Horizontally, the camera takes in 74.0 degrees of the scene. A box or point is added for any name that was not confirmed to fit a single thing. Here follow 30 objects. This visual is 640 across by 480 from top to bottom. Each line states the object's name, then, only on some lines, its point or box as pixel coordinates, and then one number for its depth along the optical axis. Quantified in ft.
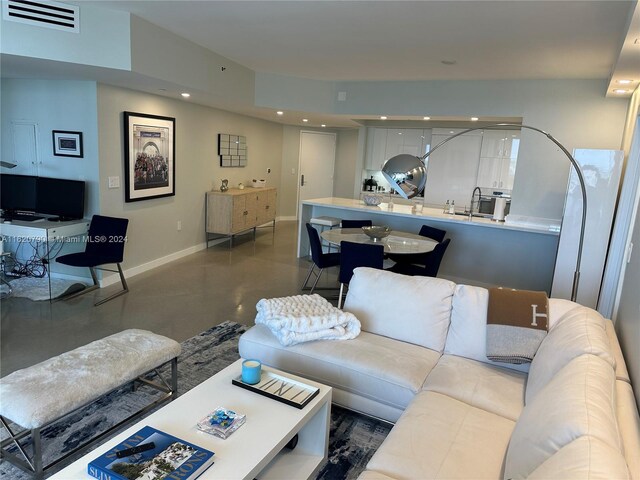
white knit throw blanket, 8.41
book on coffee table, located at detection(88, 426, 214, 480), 4.88
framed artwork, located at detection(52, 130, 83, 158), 14.84
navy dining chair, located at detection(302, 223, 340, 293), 14.89
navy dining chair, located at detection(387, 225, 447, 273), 15.42
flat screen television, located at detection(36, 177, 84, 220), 14.74
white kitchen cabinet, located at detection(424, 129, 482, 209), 22.62
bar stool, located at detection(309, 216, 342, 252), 19.25
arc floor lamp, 10.00
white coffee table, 5.22
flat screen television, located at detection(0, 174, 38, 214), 14.99
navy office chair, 14.56
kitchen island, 16.39
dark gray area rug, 7.12
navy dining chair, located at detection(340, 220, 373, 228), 17.85
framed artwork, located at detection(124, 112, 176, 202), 16.08
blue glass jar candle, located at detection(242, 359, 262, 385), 6.90
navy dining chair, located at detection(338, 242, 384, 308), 12.77
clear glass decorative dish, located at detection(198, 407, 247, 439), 5.74
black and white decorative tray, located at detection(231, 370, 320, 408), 6.53
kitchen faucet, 21.22
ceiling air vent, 10.67
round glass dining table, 13.64
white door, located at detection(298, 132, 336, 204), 30.34
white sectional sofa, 4.37
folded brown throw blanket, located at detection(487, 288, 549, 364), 7.66
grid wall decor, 22.62
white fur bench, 6.21
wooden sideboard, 21.80
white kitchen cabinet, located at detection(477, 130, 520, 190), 21.74
